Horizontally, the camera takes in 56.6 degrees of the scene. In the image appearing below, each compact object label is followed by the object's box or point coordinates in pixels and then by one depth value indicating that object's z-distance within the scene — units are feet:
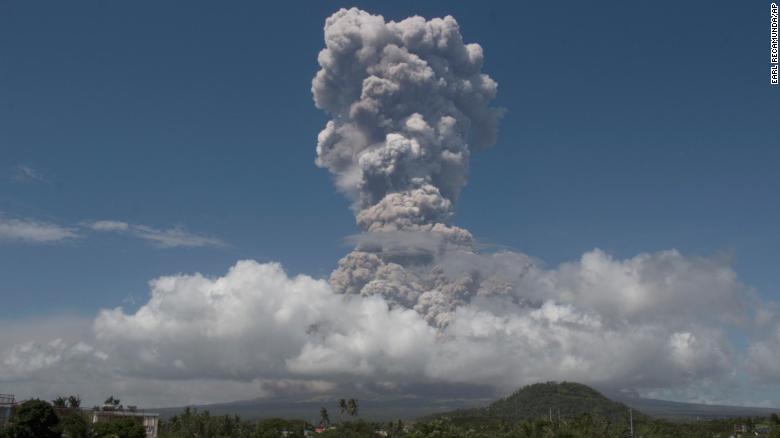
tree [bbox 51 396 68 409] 602.03
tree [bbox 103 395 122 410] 641.61
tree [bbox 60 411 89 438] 394.95
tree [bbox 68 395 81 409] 615.81
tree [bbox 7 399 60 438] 350.84
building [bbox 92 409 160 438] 552.82
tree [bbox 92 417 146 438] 399.24
